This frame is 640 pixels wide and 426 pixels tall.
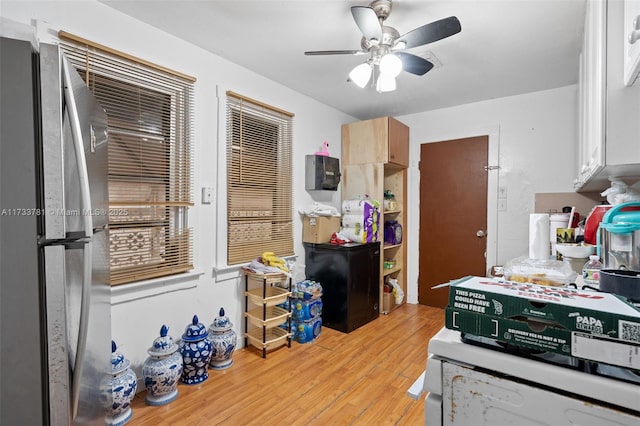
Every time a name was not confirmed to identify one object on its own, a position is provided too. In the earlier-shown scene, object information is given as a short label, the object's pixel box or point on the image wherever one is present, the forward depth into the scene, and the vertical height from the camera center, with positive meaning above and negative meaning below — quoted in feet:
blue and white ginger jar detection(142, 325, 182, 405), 5.99 -3.29
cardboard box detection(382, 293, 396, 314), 11.67 -3.75
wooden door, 11.27 -0.22
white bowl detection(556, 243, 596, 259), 5.50 -0.79
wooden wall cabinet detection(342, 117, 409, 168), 11.36 +2.57
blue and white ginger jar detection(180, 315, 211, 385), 6.68 -3.28
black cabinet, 9.80 -2.46
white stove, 2.02 -1.36
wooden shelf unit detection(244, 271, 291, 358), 8.05 -3.02
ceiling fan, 5.33 +3.23
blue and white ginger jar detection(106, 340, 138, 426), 5.38 -3.28
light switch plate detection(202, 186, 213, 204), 7.72 +0.32
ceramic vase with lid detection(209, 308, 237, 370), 7.25 -3.27
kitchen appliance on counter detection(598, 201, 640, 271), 3.69 -0.37
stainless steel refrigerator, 2.72 -0.32
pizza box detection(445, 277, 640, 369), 2.01 -0.84
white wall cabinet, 3.37 +1.22
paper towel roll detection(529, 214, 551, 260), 7.26 -0.74
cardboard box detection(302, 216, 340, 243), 10.41 -0.75
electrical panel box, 10.54 +1.24
